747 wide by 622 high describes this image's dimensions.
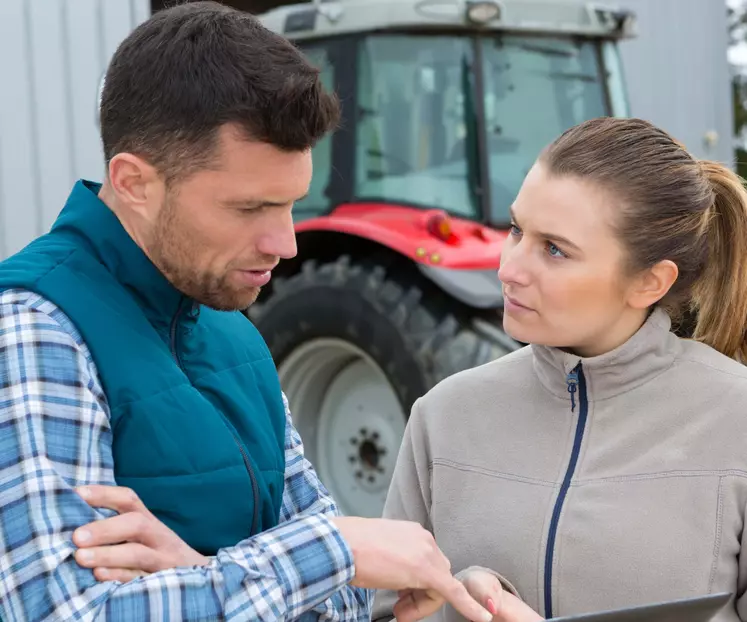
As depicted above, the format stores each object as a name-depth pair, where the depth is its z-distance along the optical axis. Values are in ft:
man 5.29
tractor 11.70
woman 6.13
